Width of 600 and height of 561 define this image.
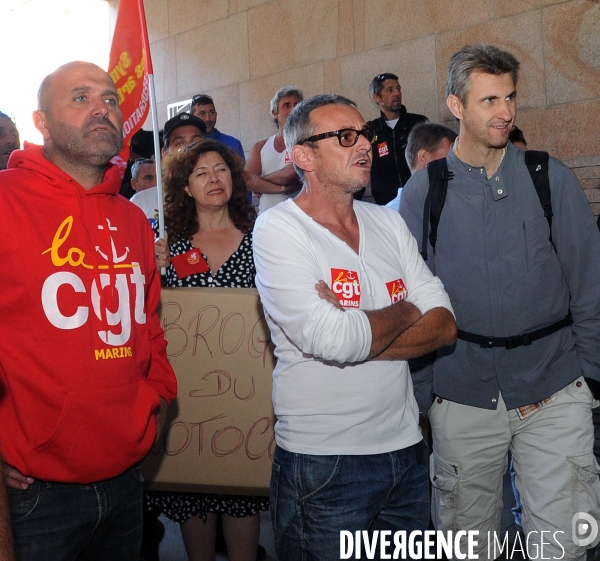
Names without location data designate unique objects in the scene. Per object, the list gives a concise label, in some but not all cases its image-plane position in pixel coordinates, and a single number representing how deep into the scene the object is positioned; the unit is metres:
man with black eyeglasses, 2.52
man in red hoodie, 2.47
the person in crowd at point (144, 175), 6.90
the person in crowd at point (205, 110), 7.71
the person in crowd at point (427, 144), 4.80
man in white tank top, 7.46
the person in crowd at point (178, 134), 5.66
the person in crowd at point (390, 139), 7.75
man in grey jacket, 3.32
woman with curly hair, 3.99
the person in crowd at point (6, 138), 4.60
